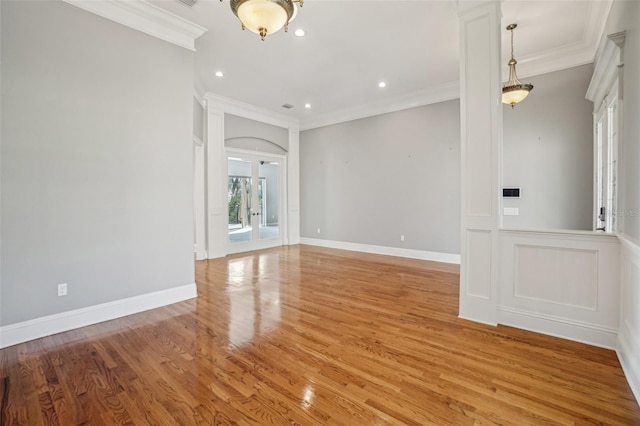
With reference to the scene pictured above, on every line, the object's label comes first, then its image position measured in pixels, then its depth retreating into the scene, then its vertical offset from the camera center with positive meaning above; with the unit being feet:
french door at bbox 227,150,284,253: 23.49 +0.80
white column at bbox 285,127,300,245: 27.45 +2.08
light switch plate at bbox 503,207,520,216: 16.63 -0.13
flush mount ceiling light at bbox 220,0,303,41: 7.89 +5.48
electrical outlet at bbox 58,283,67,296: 9.70 -2.62
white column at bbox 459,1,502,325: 9.88 +1.85
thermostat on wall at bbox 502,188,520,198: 16.52 +0.92
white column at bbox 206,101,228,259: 21.30 +1.88
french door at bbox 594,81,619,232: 11.25 +1.96
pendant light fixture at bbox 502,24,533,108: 13.01 +5.28
